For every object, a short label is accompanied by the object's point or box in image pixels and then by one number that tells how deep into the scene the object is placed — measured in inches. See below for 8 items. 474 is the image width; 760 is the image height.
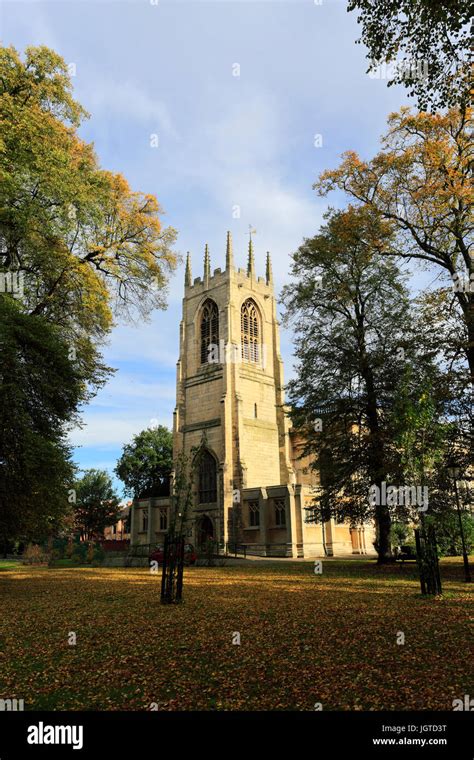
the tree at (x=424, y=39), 327.0
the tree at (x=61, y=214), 688.4
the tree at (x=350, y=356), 864.3
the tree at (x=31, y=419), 583.5
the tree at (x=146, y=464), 2322.8
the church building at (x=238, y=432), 1565.0
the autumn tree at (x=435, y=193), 777.6
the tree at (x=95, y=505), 2539.4
